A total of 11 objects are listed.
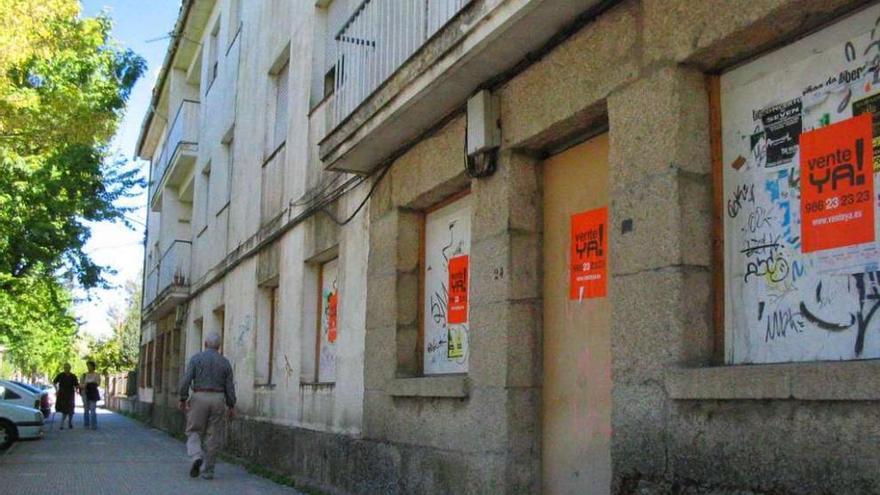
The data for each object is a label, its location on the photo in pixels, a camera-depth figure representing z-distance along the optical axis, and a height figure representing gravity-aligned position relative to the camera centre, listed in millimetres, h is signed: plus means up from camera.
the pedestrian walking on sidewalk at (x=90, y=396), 23312 -663
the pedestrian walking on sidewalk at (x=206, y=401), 11172 -365
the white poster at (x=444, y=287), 7637 +740
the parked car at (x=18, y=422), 17477 -1016
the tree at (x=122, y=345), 61278 +1717
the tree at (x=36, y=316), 23705 +1583
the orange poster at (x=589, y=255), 5969 +769
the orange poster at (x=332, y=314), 10516 +646
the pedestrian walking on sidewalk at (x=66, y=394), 23281 -620
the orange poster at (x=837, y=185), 4043 +845
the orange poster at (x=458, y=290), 7574 +676
